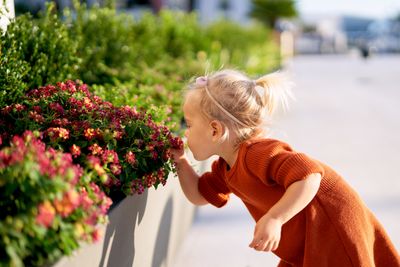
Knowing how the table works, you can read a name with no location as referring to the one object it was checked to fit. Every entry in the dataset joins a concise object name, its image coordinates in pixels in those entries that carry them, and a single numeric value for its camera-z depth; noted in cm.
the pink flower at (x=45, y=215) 132
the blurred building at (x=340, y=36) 4109
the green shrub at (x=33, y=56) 253
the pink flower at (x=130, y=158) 202
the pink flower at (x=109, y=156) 190
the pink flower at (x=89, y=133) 201
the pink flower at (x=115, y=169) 190
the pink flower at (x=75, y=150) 189
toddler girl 188
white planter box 173
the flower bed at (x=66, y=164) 137
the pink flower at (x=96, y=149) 193
